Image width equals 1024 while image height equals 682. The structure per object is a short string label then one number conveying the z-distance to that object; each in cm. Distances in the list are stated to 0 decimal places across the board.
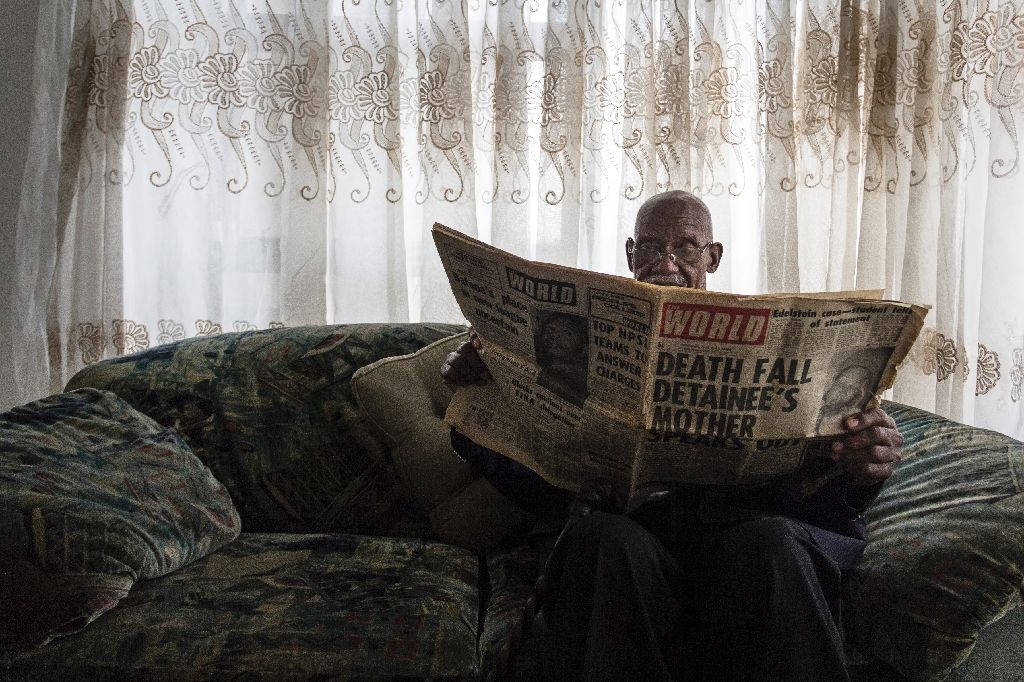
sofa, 103
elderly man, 91
